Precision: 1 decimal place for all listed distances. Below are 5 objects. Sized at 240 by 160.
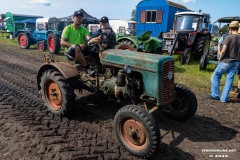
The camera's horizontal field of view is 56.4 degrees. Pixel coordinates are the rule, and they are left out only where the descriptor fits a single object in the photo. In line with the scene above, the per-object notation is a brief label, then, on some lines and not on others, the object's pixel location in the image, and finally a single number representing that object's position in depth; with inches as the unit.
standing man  190.1
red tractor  390.3
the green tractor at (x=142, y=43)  332.8
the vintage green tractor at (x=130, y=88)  114.8
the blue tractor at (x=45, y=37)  454.3
